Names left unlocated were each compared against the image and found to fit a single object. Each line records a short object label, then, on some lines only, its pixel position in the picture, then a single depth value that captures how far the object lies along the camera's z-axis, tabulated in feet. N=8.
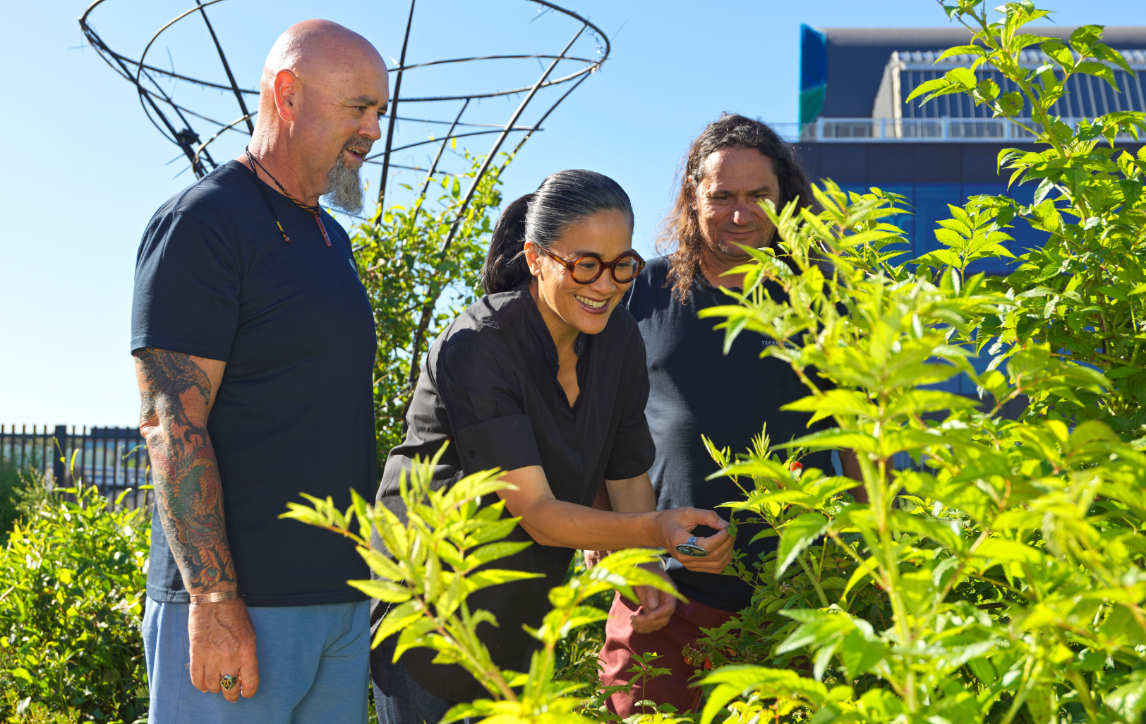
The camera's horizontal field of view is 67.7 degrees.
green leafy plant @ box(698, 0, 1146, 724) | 2.39
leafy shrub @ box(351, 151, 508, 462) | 13.91
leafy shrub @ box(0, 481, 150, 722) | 12.74
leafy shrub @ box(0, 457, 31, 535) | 33.58
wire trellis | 15.11
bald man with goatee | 5.76
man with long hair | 7.79
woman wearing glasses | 5.92
